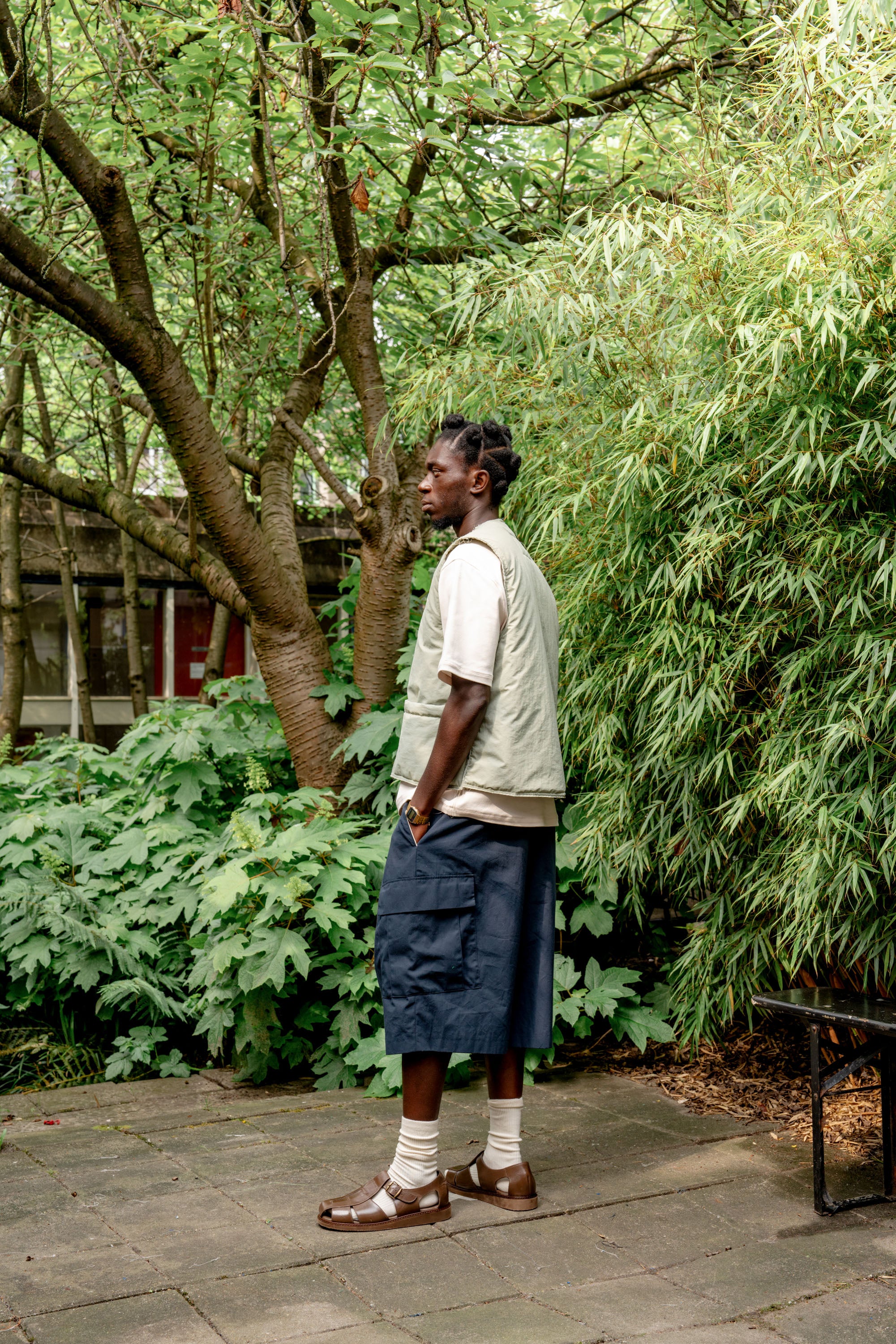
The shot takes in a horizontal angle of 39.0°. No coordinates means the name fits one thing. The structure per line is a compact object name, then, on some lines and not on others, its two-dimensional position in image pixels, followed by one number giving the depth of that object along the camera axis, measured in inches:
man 116.2
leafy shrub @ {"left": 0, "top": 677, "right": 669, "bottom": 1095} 172.1
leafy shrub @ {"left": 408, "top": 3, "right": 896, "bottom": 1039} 130.7
